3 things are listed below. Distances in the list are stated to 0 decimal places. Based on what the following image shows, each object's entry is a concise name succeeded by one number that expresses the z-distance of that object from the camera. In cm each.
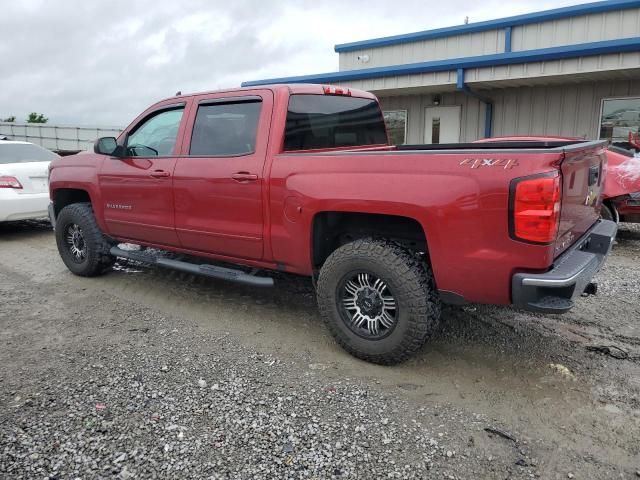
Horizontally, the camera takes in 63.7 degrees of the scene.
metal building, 999
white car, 788
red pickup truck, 291
